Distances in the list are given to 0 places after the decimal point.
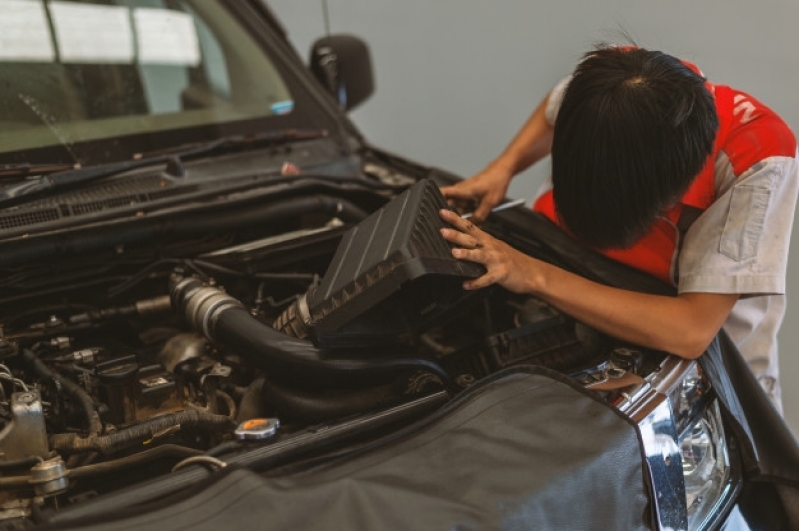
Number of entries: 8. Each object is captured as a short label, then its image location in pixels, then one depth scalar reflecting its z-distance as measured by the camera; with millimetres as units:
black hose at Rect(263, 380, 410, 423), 1203
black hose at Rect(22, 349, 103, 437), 1161
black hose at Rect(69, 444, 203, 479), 1081
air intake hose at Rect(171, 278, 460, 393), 1199
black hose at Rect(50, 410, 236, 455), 1121
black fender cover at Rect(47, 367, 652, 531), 880
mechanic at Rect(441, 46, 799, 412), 1252
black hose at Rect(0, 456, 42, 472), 1047
